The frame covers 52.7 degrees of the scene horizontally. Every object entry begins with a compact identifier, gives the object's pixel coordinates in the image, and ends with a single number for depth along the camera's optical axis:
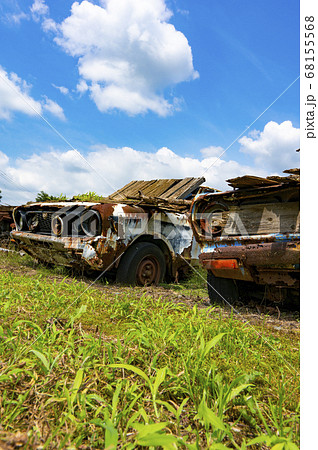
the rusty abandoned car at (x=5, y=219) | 8.43
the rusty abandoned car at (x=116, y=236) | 4.38
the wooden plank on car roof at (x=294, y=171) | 3.01
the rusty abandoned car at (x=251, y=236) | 3.04
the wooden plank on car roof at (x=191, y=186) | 7.18
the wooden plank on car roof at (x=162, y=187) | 7.58
